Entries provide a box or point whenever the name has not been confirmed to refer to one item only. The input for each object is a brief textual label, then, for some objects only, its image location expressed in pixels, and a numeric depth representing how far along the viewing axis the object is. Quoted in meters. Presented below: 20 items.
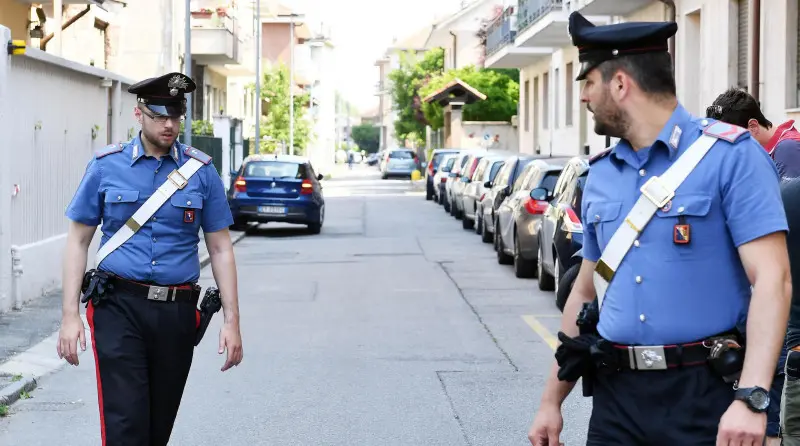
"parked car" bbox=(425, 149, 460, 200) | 43.50
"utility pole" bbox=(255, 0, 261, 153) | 45.01
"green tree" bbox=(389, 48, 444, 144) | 81.20
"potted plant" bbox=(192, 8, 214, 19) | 43.16
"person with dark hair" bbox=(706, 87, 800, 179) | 5.41
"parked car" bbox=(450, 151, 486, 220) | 30.25
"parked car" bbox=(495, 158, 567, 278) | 16.94
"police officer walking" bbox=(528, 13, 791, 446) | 3.58
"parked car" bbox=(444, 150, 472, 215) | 33.66
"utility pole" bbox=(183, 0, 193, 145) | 25.83
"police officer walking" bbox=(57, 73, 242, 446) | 5.33
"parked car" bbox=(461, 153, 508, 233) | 26.84
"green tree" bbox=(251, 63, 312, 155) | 66.38
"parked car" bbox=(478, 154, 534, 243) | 21.09
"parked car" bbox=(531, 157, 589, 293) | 13.46
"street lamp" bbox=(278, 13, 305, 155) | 62.00
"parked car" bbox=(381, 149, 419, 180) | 74.12
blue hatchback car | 26.47
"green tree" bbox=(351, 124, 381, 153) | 180.38
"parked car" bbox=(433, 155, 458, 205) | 38.97
